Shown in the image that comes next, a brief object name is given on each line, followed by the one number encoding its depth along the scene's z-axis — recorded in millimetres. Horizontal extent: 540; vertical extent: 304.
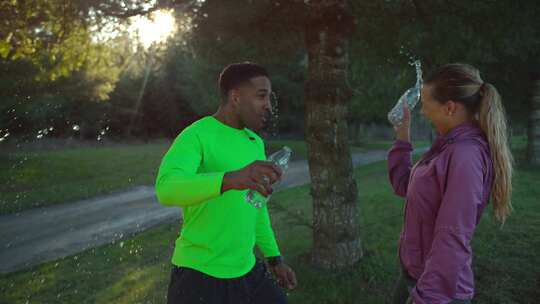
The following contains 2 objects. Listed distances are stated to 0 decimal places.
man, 2391
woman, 2279
